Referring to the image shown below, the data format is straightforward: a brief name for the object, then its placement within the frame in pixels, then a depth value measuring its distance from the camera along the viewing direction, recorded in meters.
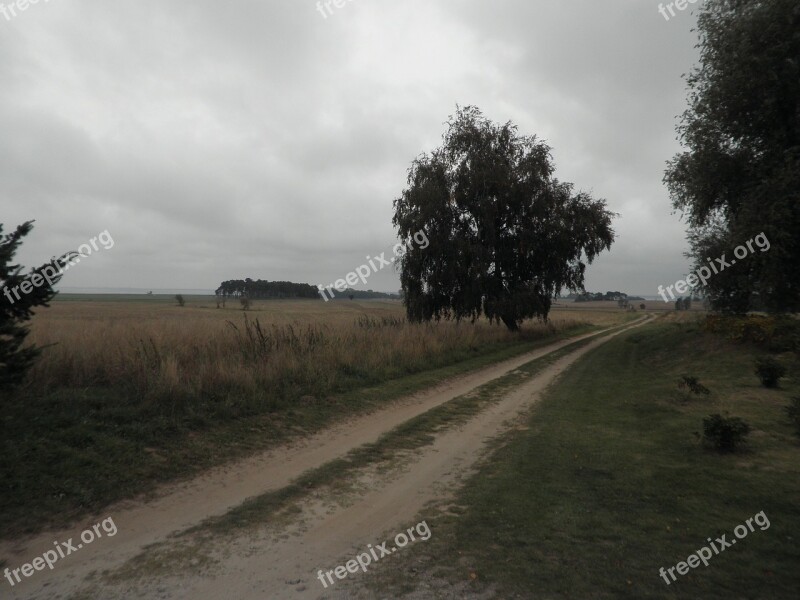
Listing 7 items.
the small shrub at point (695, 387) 10.60
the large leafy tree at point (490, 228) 26.16
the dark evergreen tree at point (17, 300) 6.39
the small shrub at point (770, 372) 10.63
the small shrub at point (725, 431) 6.70
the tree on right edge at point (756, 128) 7.84
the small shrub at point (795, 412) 6.91
